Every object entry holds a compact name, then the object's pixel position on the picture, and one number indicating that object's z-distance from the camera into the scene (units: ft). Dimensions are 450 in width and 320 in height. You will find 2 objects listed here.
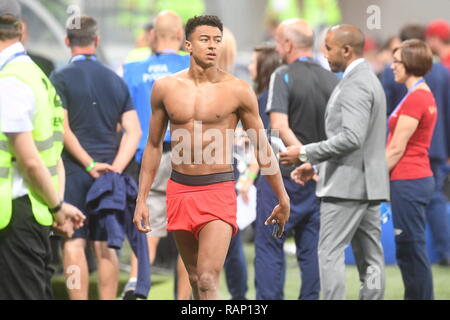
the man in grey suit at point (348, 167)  33.73
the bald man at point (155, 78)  41.19
